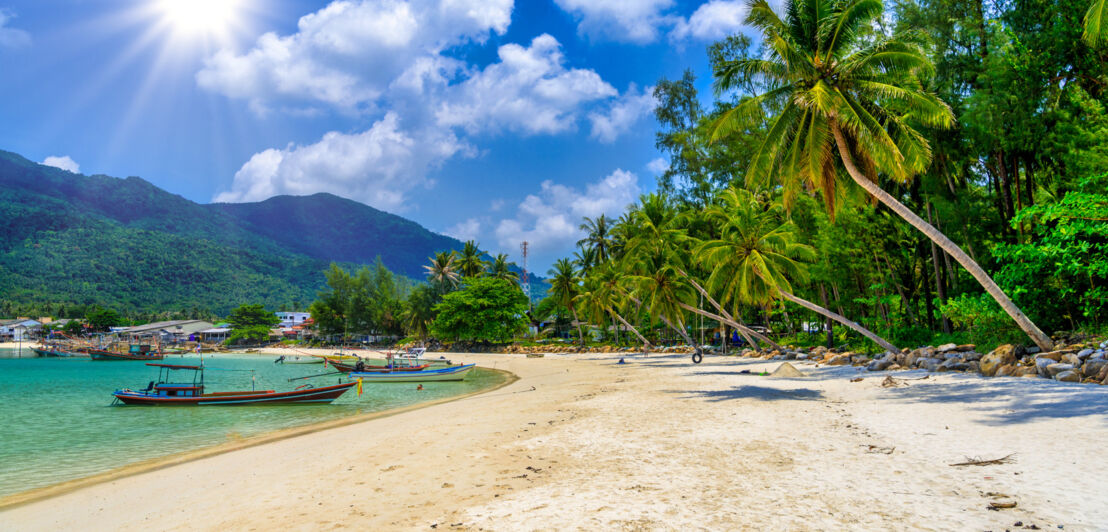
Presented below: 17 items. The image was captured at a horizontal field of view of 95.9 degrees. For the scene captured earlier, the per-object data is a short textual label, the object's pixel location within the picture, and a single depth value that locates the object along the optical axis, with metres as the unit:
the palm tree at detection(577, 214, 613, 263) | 54.31
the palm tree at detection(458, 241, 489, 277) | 69.62
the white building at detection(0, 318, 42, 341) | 105.06
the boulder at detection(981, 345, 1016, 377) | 12.87
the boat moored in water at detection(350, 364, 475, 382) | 28.59
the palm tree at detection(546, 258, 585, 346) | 55.92
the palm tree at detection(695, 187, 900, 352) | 23.73
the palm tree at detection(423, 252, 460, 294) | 71.50
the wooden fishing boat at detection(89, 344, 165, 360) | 63.51
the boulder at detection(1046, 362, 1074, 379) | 10.90
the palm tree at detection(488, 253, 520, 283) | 66.72
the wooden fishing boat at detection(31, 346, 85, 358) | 75.44
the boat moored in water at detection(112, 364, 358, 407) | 18.94
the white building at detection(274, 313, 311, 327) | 131.66
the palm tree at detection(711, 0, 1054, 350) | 13.23
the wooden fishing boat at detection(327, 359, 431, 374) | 29.68
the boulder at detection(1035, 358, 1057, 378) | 11.41
